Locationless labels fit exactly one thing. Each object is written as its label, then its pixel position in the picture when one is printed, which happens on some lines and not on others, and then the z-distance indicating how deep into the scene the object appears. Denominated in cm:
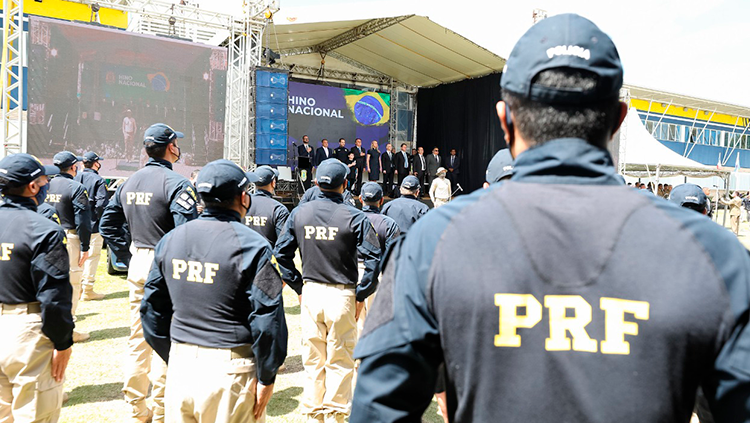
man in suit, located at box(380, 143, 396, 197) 1869
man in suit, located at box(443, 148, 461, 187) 2009
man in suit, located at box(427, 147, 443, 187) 1970
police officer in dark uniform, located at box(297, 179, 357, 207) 771
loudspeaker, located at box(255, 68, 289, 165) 1327
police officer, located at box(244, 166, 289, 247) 601
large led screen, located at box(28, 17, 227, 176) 1148
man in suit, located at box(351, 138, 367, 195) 1778
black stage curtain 1911
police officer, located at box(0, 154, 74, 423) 294
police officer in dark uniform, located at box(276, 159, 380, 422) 397
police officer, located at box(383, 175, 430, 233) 634
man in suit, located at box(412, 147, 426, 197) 1930
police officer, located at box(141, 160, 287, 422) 245
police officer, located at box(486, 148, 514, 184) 293
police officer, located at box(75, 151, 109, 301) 738
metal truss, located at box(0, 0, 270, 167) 1216
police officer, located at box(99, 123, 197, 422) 399
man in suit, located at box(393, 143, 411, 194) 1884
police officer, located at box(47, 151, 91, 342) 620
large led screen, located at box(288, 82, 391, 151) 1944
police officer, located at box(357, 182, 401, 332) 534
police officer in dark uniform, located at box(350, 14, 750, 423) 95
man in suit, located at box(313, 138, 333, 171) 1731
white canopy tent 1717
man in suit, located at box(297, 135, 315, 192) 1681
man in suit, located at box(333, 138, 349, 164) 1761
